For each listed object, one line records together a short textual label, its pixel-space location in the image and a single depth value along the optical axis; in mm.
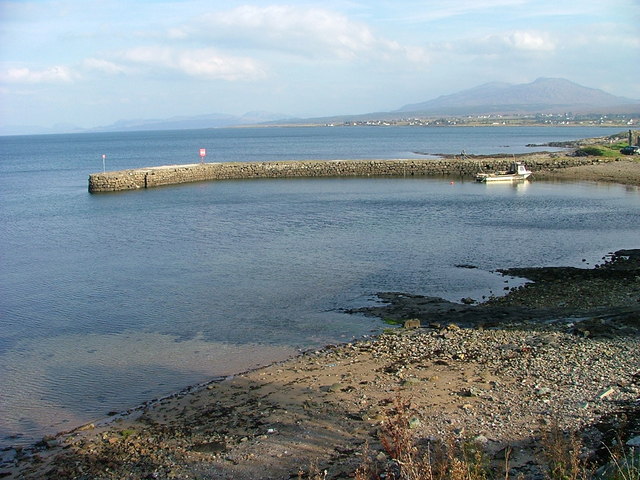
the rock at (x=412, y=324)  15641
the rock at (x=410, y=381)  11562
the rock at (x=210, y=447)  9532
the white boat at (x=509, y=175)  52469
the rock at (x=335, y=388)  11602
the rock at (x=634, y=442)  7704
